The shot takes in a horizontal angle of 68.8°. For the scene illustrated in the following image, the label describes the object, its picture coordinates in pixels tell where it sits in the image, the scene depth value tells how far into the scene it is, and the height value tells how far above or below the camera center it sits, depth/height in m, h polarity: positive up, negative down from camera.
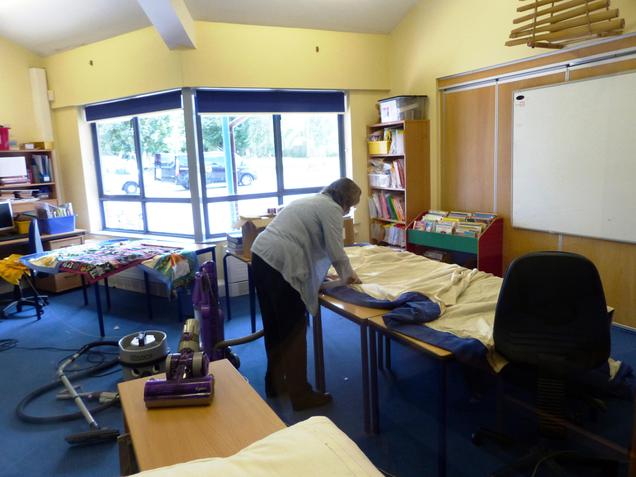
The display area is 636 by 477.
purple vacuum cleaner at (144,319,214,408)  1.49 -0.69
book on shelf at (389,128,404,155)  4.95 +0.19
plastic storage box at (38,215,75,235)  5.13 -0.54
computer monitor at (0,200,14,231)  4.89 -0.39
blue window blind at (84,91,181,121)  4.91 +0.73
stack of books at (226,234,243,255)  4.14 -0.68
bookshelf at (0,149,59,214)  5.23 -0.08
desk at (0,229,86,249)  4.75 -0.66
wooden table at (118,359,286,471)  1.25 -0.75
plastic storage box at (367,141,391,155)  5.16 +0.15
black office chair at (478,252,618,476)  1.87 -0.71
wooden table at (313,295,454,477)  1.99 -0.92
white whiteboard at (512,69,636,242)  3.42 -0.06
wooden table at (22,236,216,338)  4.08 -0.79
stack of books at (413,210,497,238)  4.33 -0.63
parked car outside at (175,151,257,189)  5.12 -0.03
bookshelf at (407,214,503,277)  4.28 -0.85
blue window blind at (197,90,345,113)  4.85 +0.69
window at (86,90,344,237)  5.07 +0.18
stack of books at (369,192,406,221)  5.21 -0.53
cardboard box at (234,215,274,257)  4.04 -0.54
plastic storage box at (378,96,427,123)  4.90 +0.54
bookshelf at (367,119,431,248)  4.96 -0.19
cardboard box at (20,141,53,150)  5.53 +0.37
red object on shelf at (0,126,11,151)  5.18 +0.44
